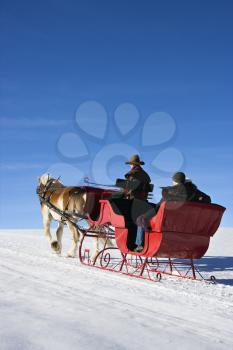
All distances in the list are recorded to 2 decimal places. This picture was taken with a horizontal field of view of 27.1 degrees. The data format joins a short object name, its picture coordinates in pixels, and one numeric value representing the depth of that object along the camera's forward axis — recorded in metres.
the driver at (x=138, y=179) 8.34
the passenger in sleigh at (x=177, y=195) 7.34
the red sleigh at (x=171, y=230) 7.29
